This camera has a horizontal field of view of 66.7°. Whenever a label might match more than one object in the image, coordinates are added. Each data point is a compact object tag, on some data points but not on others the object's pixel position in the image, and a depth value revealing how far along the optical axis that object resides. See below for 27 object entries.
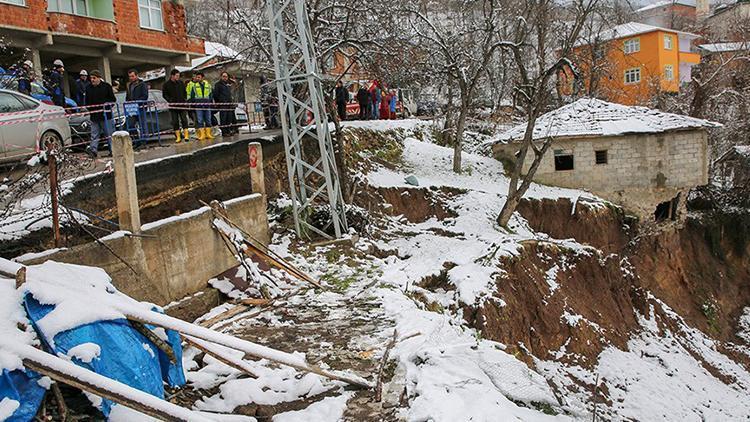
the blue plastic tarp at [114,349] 4.51
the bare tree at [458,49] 19.45
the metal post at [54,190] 6.99
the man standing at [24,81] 12.96
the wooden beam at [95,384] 4.21
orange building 39.72
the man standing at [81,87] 14.24
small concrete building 21.39
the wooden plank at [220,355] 5.93
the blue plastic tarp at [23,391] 4.10
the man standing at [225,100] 15.71
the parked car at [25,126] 10.35
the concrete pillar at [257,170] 11.88
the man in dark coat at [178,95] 14.55
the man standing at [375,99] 24.31
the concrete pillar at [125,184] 7.95
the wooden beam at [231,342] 5.09
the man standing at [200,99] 14.74
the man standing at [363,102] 23.59
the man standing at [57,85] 13.76
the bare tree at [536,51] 16.22
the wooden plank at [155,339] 5.15
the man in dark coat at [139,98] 13.34
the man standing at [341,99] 21.02
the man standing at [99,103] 12.16
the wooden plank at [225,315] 8.15
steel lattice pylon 12.06
